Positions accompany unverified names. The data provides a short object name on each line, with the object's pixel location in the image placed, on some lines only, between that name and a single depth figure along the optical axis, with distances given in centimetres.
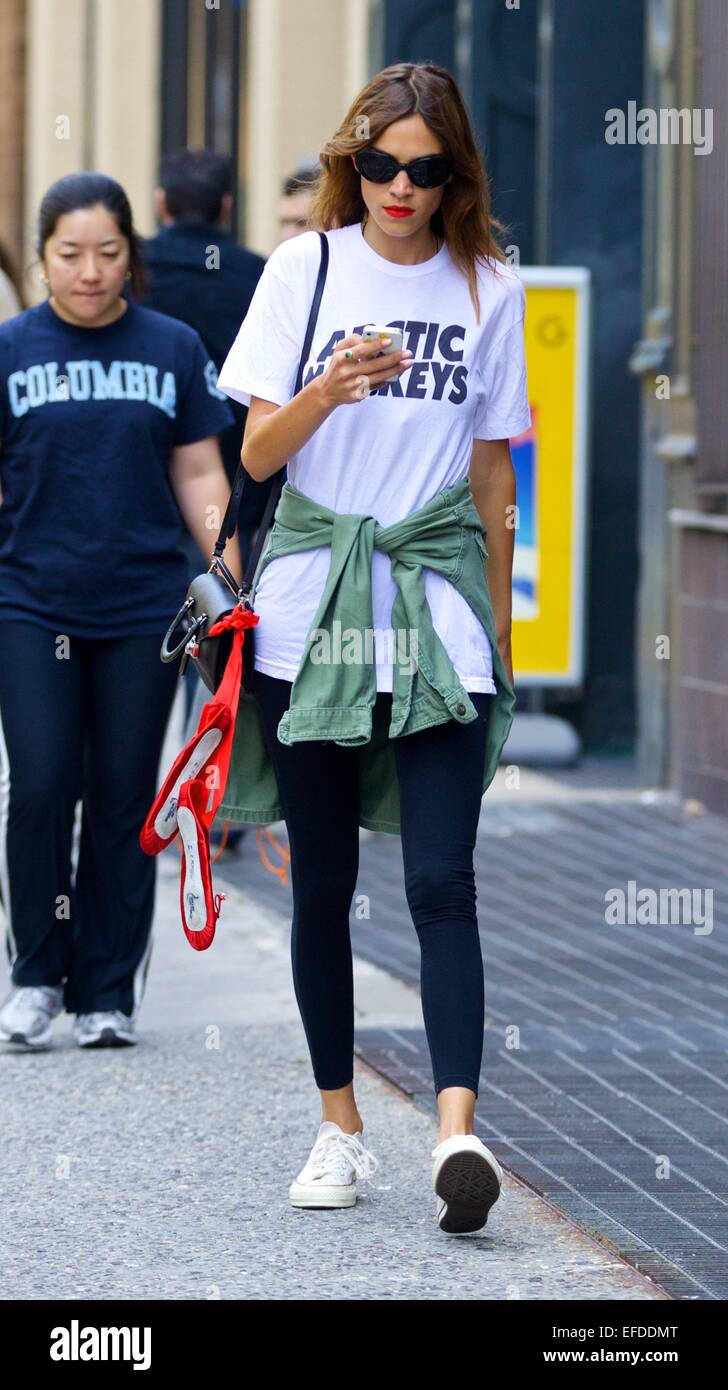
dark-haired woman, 551
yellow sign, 1060
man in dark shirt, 745
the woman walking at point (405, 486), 418
